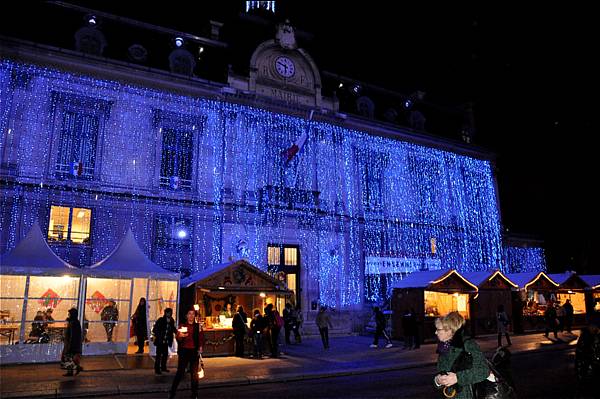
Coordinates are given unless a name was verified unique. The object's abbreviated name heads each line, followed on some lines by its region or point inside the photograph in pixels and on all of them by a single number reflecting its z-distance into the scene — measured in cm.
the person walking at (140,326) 1595
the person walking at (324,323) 1844
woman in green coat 406
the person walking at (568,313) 2438
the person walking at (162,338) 1278
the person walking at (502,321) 1911
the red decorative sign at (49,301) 1626
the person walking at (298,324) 2066
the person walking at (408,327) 1895
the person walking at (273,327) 1648
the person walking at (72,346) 1201
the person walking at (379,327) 1939
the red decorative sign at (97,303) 1749
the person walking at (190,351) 941
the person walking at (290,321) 2027
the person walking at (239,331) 1631
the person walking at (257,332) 1606
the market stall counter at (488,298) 2351
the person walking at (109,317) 1677
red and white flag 2292
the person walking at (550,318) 2161
